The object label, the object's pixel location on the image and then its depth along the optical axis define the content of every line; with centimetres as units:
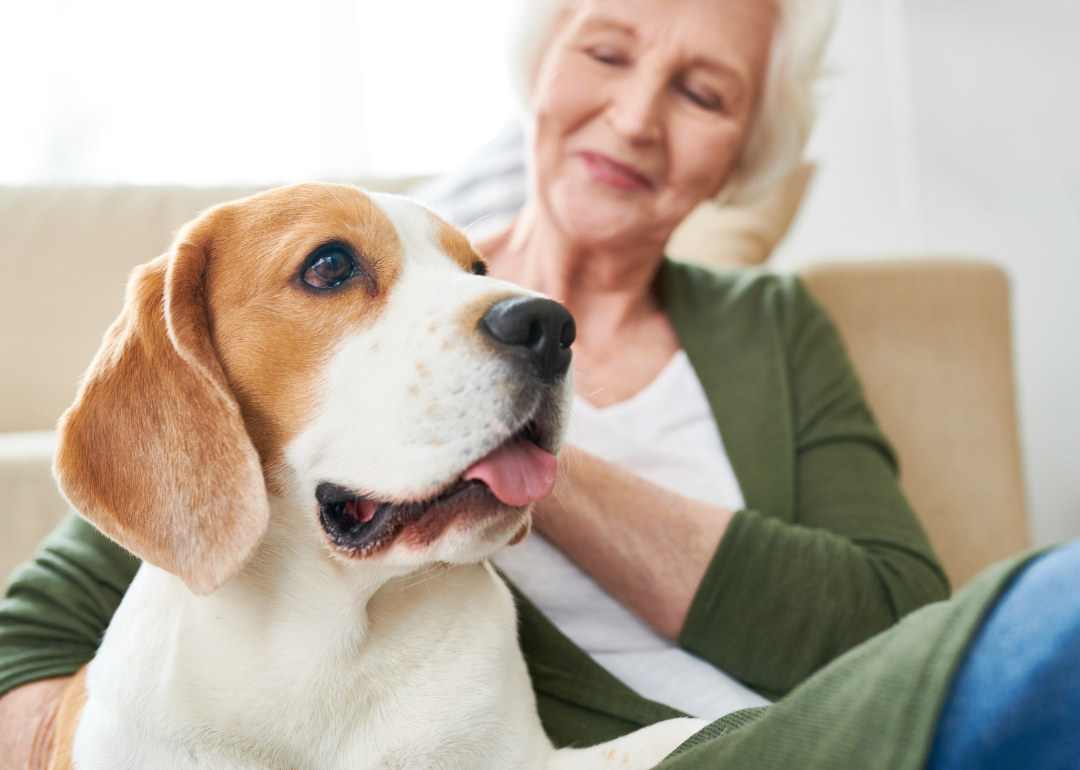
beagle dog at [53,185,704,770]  70
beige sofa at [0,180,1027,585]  158
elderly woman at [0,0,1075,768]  95
